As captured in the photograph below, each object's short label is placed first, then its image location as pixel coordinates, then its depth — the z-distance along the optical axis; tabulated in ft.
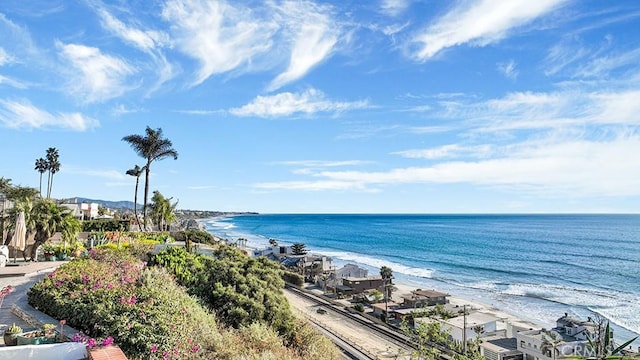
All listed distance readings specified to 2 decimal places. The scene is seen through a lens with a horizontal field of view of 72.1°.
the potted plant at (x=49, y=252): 65.10
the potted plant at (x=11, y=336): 22.18
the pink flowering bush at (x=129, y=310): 22.62
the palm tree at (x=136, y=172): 125.17
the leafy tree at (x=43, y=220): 64.39
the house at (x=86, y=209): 149.89
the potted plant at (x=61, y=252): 66.13
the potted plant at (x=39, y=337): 21.88
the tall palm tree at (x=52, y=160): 211.47
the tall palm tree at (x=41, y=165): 210.59
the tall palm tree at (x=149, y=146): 116.37
